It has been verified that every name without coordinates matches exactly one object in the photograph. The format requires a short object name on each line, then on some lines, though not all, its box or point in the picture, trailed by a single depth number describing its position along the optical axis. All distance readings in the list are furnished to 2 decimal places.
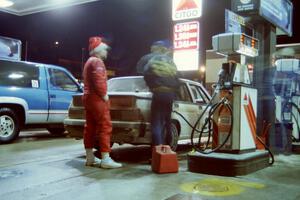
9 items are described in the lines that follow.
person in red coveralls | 5.97
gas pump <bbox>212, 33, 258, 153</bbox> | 6.05
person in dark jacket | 6.43
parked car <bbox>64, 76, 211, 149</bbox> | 6.60
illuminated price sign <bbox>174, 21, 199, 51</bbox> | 23.28
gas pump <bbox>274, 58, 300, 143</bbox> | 9.16
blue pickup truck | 9.25
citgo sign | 21.77
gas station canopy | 16.53
